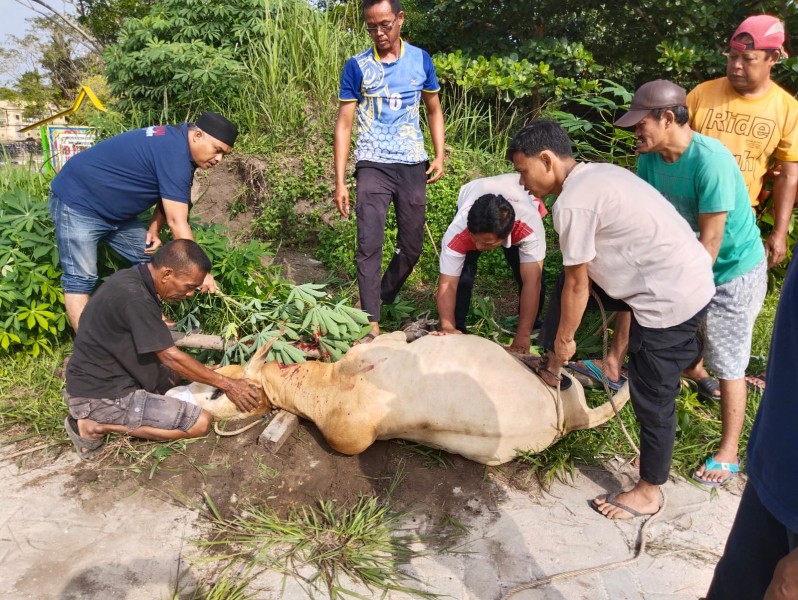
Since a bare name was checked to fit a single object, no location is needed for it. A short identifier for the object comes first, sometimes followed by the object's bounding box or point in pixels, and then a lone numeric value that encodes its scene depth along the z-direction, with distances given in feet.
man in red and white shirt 12.39
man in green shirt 9.62
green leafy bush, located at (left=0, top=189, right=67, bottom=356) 12.89
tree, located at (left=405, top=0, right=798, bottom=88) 21.83
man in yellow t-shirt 10.53
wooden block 10.48
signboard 24.49
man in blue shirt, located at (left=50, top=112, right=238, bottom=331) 12.19
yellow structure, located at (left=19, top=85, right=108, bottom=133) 19.52
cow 9.84
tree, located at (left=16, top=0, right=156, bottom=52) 52.11
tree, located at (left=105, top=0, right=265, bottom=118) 22.72
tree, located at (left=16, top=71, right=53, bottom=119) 84.43
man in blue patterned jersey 13.10
